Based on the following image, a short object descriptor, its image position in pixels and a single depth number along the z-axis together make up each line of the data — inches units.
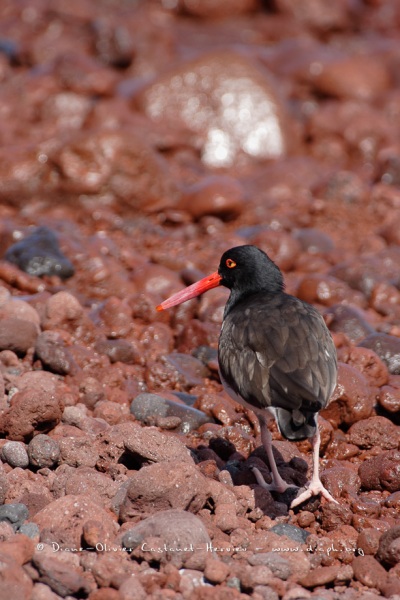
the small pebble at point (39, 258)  606.5
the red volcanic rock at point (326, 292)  609.6
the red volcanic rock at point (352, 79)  1037.2
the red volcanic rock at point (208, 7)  1288.1
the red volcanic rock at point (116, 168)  743.7
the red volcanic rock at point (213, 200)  751.7
